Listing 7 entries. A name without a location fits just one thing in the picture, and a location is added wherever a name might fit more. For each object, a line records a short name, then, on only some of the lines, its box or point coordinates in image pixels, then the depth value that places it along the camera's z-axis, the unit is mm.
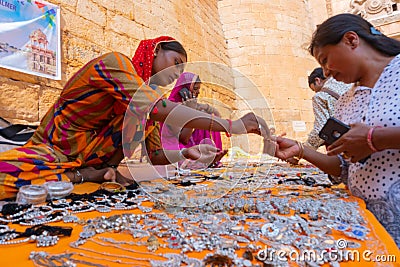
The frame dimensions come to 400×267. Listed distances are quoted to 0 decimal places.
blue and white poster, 2273
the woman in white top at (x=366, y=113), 876
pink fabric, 1835
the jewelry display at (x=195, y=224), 550
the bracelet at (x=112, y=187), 1315
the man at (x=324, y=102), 2283
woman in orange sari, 1158
